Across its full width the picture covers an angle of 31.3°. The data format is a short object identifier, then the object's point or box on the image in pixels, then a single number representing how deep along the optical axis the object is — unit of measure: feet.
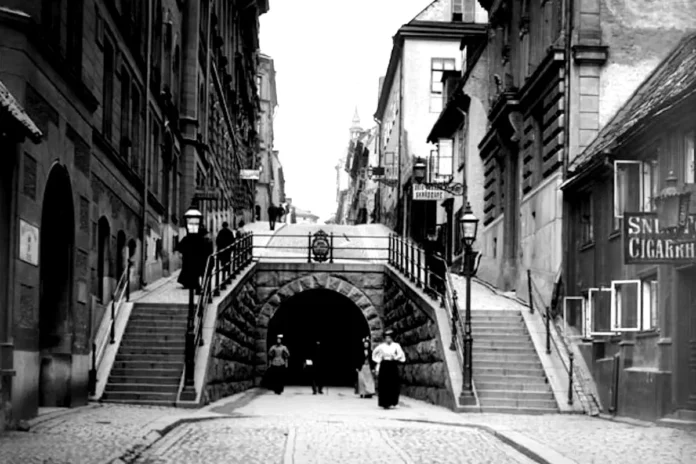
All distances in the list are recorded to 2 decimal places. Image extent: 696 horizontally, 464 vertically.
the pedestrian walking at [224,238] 122.01
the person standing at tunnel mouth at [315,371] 114.04
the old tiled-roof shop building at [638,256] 63.72
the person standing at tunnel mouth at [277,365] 107.86
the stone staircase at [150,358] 77.05
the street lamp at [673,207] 51.83
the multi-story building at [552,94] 90.22
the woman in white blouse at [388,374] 82.12
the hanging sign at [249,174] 203.00
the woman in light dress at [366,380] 106.83
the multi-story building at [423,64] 206.18
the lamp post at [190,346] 76.07
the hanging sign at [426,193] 149.38
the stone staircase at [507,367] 78.64
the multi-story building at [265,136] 333.74
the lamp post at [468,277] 78.54
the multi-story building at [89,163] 53.72
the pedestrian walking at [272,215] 195.68
